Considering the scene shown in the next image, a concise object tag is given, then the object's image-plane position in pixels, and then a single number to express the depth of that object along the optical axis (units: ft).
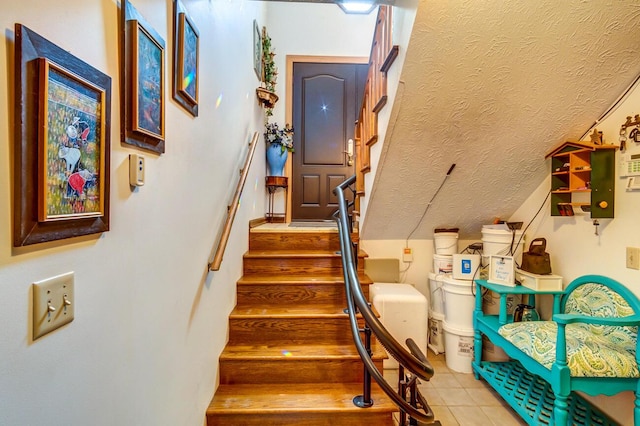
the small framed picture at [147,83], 3.10
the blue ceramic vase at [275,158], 13.15
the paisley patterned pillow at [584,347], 5.41
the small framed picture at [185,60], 4.26
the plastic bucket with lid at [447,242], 9.68
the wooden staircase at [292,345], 5.80
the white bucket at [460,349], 8.57
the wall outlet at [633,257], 6.00
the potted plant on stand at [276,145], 13.08
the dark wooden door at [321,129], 14.20
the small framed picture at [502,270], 8.05
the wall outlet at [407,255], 10.37
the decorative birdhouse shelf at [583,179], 6.45
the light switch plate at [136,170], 3.19
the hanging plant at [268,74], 11.04
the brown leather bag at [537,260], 7.77
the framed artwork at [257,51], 10.20
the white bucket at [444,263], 9.57
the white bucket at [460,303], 8.71
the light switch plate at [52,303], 2.10
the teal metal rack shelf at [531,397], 6.27
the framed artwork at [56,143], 1.93
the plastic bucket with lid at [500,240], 8.71
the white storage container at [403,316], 8.27
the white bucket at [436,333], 9.41
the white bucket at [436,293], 9.55
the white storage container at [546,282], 7.61
